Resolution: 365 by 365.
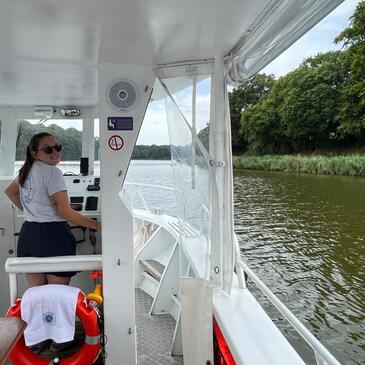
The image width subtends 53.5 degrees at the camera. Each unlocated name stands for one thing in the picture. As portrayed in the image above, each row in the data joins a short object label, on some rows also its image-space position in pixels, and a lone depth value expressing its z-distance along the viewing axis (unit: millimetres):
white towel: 1960
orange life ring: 2008
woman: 2100
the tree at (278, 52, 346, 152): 37844
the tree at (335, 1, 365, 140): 31156
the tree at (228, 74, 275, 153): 45562
